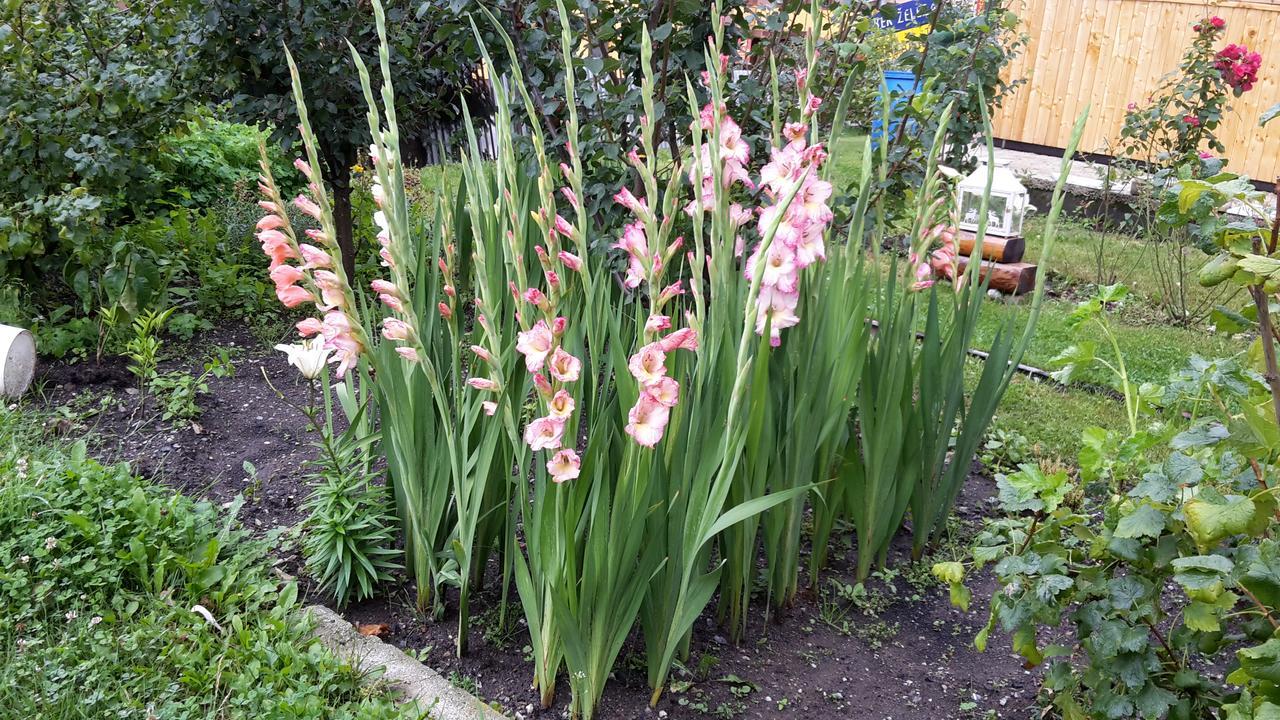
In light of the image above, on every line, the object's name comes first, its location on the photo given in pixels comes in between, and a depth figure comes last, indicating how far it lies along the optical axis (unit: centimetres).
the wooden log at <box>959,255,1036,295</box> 541
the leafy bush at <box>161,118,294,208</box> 545
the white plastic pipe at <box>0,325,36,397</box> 323
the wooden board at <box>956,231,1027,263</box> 548
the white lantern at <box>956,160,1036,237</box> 542
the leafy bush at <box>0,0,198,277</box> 350
